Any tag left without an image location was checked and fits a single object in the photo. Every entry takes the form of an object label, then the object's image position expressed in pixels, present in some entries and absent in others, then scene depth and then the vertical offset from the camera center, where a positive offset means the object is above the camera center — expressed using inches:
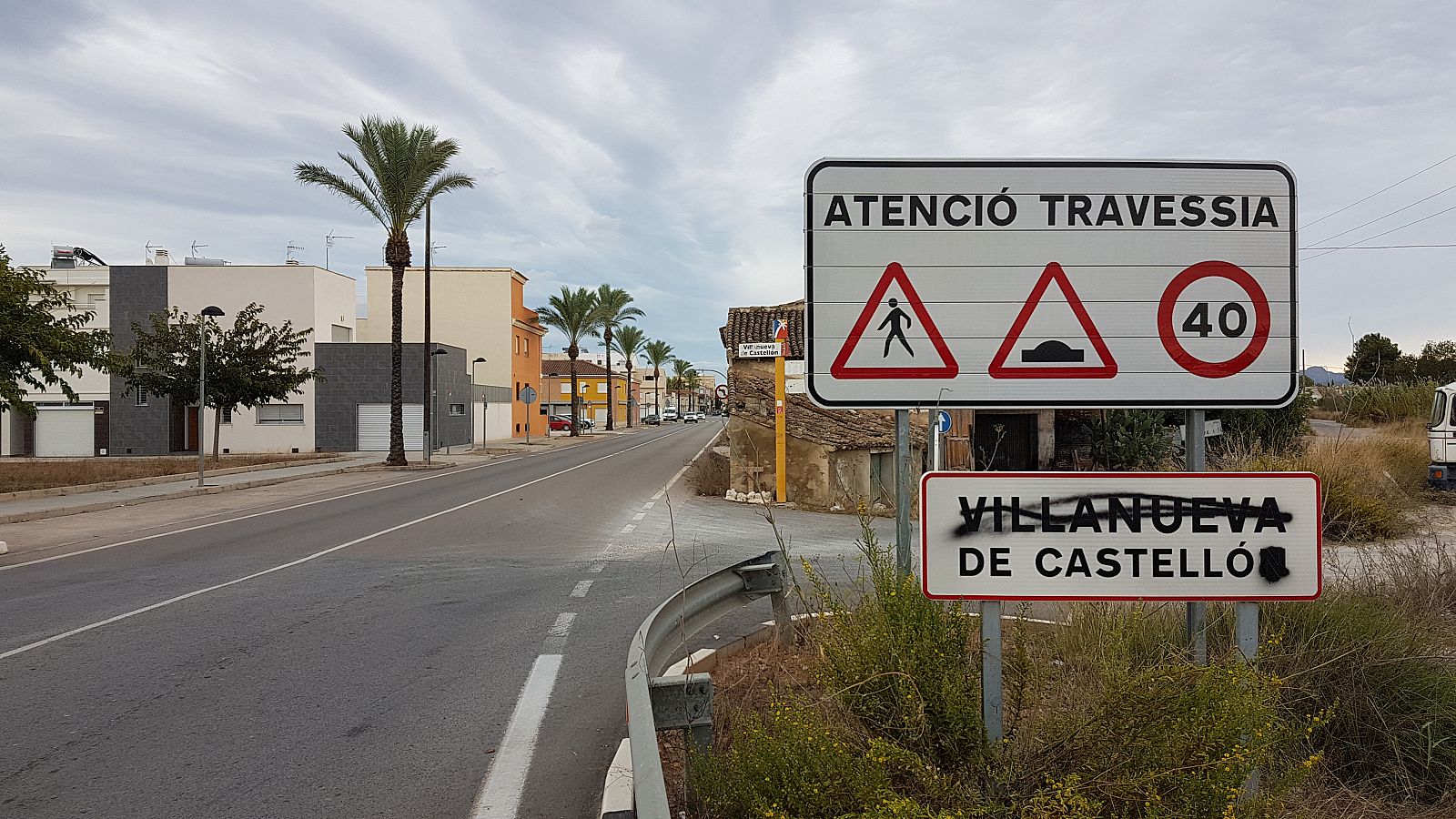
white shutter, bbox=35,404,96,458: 1616.6 -48.2
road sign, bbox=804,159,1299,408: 126.4 +16.8
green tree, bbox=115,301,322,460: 1121.4 +52.8
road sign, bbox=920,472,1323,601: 118.3 -16.6
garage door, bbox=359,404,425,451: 1692.9 -32.3
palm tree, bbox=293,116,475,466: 1172.5 +293.0
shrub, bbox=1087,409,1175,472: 675.4 -22.6
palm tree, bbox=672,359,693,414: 4997.5 +199.5
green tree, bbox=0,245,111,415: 675.4 +50.3
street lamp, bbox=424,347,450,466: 1686.8 +37.0
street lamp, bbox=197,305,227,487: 833.5 +32.7
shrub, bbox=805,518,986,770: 119.3 -36.2
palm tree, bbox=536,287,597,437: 2468.0 +248.3
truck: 573.3 -21.8
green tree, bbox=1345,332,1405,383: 1851.1 +145.1
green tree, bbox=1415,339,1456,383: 1857.8 +106.9
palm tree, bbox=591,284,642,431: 2591.0 +283.8
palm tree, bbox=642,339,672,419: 3971.5 +240.2
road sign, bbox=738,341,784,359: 685.3 +44.1
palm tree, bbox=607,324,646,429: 3184.1 +237.0
